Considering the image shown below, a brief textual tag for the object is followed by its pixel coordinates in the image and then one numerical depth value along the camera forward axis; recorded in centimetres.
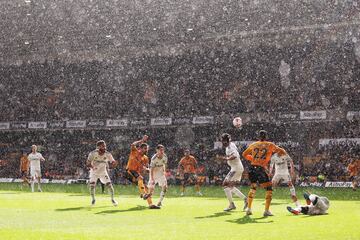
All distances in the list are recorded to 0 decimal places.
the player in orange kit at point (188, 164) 3142
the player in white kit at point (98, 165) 2089
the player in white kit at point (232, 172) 1830
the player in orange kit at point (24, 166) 3794
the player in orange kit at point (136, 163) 2331
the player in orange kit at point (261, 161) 1580
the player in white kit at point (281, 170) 1970
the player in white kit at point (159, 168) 2003
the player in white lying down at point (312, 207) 1602
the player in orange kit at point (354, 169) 3322
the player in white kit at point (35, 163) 3178
